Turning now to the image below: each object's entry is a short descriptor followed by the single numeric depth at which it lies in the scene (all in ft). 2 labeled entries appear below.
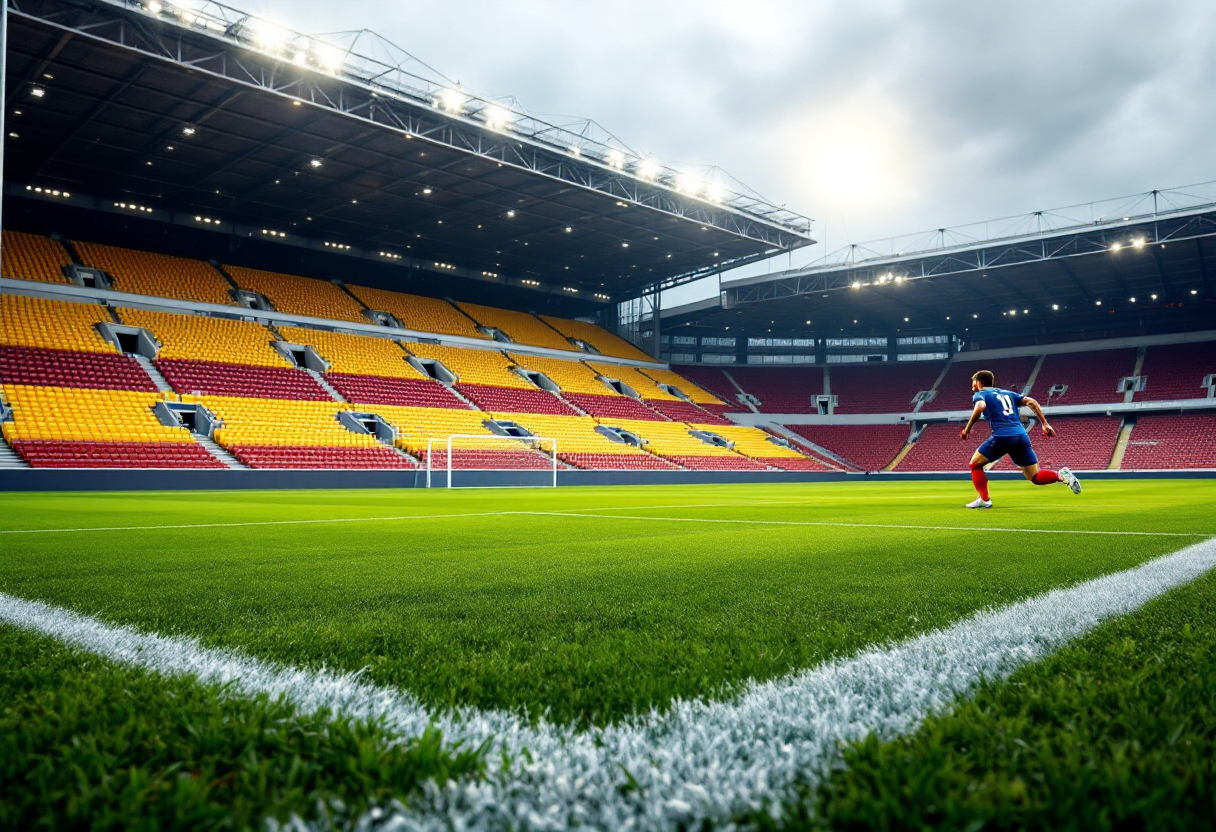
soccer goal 75.10
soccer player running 28.78
